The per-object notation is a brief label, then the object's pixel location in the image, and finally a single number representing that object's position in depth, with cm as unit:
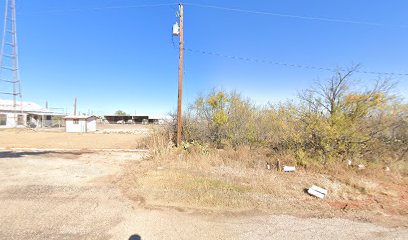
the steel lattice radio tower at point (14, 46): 2983
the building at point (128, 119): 7461
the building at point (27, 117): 3444
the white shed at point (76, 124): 3134
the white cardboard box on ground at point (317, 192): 496
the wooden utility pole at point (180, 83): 1021
